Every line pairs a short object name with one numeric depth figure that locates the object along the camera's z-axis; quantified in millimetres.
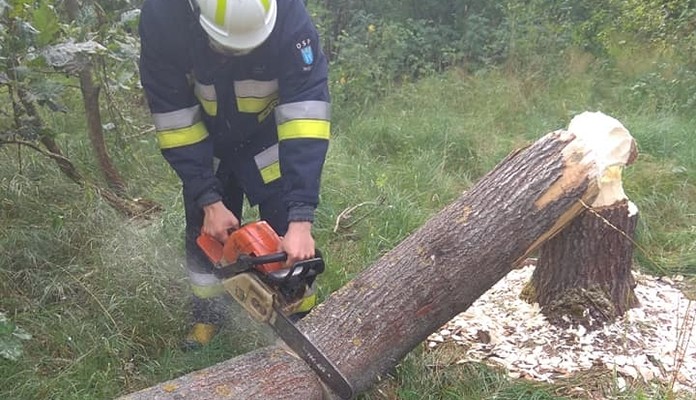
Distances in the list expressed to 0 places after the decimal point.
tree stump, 2699
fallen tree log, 2400
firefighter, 2232
